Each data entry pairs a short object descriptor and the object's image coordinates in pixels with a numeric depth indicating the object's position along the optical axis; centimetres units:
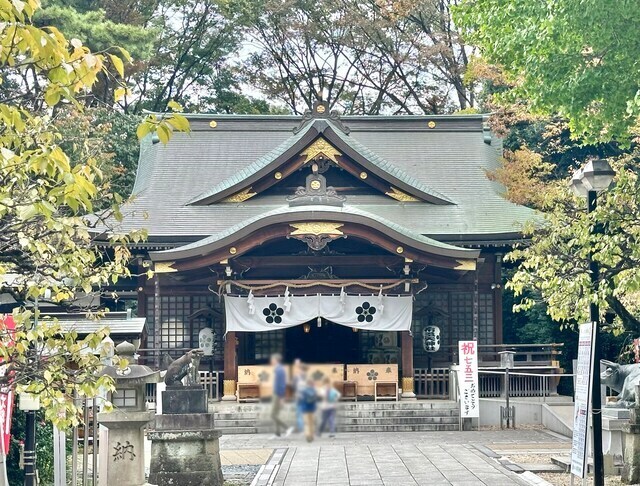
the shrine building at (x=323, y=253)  2259
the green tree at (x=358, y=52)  3809
